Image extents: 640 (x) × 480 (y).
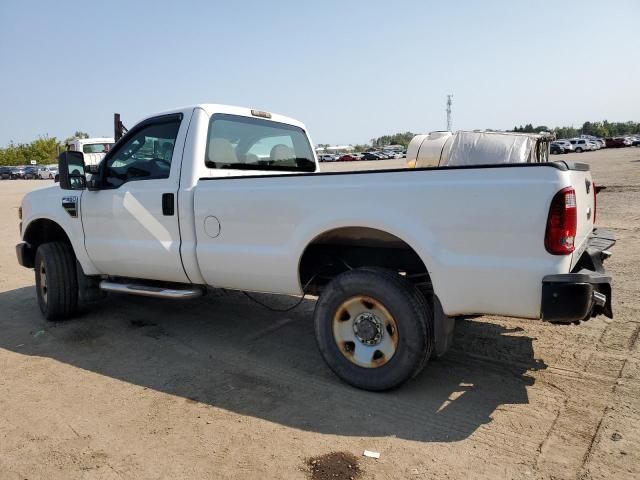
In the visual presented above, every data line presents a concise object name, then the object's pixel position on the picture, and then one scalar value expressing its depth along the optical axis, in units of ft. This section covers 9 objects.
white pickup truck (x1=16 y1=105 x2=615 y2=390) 9.46
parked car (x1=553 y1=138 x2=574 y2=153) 181.47
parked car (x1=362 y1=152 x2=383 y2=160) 261.50
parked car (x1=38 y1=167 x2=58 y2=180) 188.55
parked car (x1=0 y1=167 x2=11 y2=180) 199.35
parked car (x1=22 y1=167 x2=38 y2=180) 193.91
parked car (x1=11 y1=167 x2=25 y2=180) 197.14
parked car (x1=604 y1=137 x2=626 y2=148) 202.28
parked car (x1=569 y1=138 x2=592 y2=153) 182.09
